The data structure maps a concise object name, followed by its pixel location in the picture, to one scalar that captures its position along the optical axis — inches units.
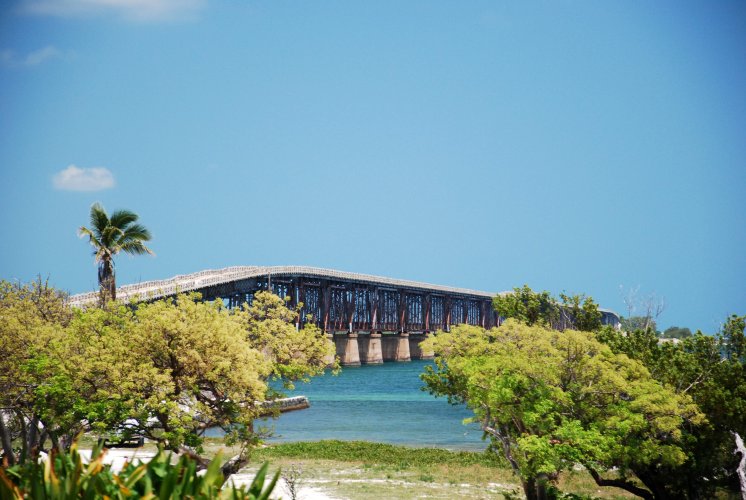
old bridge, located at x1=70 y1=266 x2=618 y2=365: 4320.9
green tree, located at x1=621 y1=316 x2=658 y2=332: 2172.7
